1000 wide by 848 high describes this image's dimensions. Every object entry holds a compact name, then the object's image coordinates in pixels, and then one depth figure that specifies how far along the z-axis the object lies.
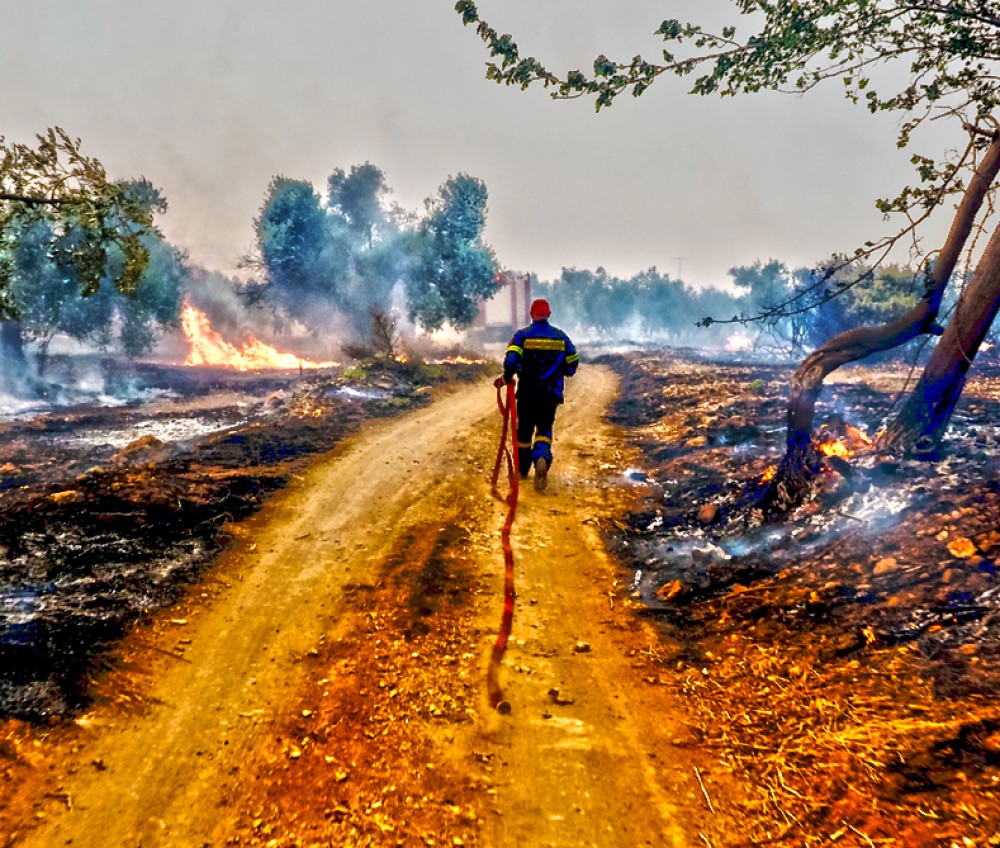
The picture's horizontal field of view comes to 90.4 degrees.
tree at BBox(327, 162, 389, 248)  44.59
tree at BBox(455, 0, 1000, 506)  5.34
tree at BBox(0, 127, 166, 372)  9.22
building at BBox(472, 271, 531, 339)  69.69
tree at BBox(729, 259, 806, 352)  64.06
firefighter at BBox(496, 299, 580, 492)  8.38
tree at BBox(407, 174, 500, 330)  39.16
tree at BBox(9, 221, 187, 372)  26.89
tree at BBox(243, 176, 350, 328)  38.16
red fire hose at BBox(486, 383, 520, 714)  4.57
